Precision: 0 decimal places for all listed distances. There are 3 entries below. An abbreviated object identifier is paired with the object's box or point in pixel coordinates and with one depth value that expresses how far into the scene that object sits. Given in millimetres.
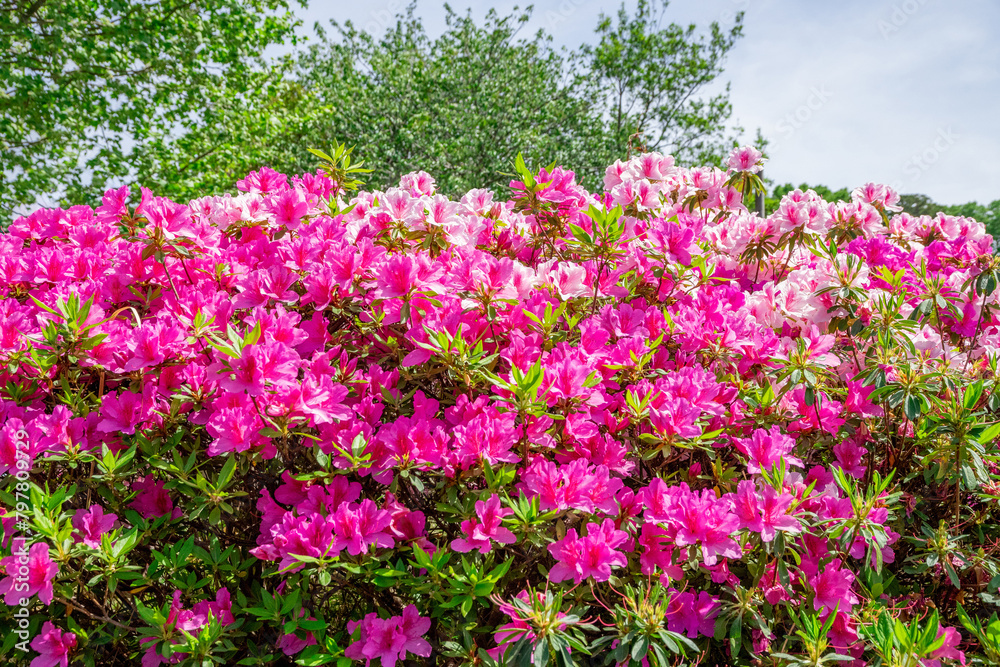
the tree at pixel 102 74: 8195
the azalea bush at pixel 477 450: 1454
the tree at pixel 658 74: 13805
